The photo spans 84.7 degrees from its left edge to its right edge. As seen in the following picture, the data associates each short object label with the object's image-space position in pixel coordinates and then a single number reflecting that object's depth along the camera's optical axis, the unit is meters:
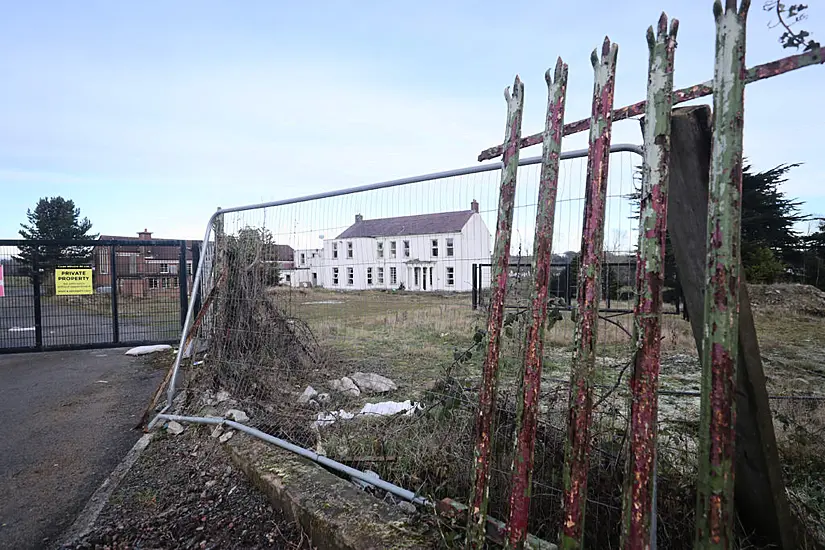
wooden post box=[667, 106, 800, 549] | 1.72
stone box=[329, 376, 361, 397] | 4.91
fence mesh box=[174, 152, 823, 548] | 2.41
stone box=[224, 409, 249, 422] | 4.01
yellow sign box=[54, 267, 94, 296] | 8.82
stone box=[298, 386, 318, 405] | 4.50
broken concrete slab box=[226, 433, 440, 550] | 2.24
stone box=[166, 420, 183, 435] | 4.25
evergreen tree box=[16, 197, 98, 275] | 45.25
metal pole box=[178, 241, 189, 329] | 8.82
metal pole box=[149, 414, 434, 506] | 2.52
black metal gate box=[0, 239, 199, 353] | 8.61
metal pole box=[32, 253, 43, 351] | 8.53
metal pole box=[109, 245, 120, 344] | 8.88
